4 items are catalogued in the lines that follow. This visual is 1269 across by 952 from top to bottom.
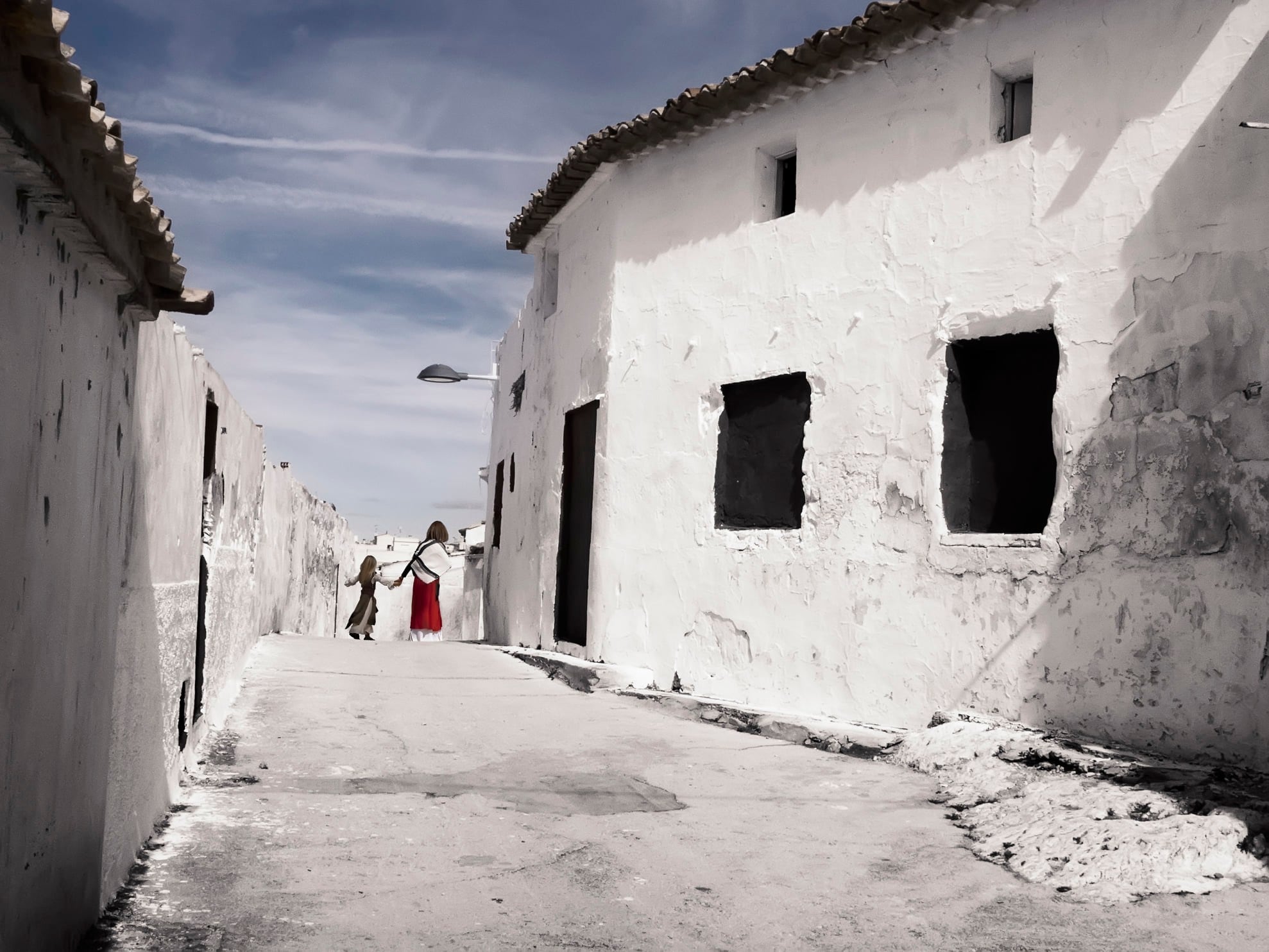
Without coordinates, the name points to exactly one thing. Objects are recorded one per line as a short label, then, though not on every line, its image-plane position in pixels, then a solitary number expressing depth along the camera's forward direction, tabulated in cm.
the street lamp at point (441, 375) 1912
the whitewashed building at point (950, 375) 639
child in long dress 1680
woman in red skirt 1542
